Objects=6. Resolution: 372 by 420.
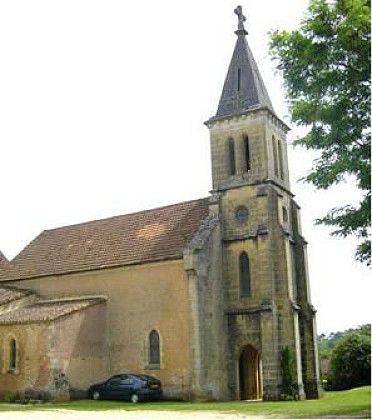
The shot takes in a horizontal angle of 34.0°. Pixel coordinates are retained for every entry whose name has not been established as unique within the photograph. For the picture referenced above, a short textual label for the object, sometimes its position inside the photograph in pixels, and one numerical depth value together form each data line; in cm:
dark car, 3091
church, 3238
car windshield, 3155
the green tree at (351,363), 4081
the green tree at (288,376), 3200
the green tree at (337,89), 1950
